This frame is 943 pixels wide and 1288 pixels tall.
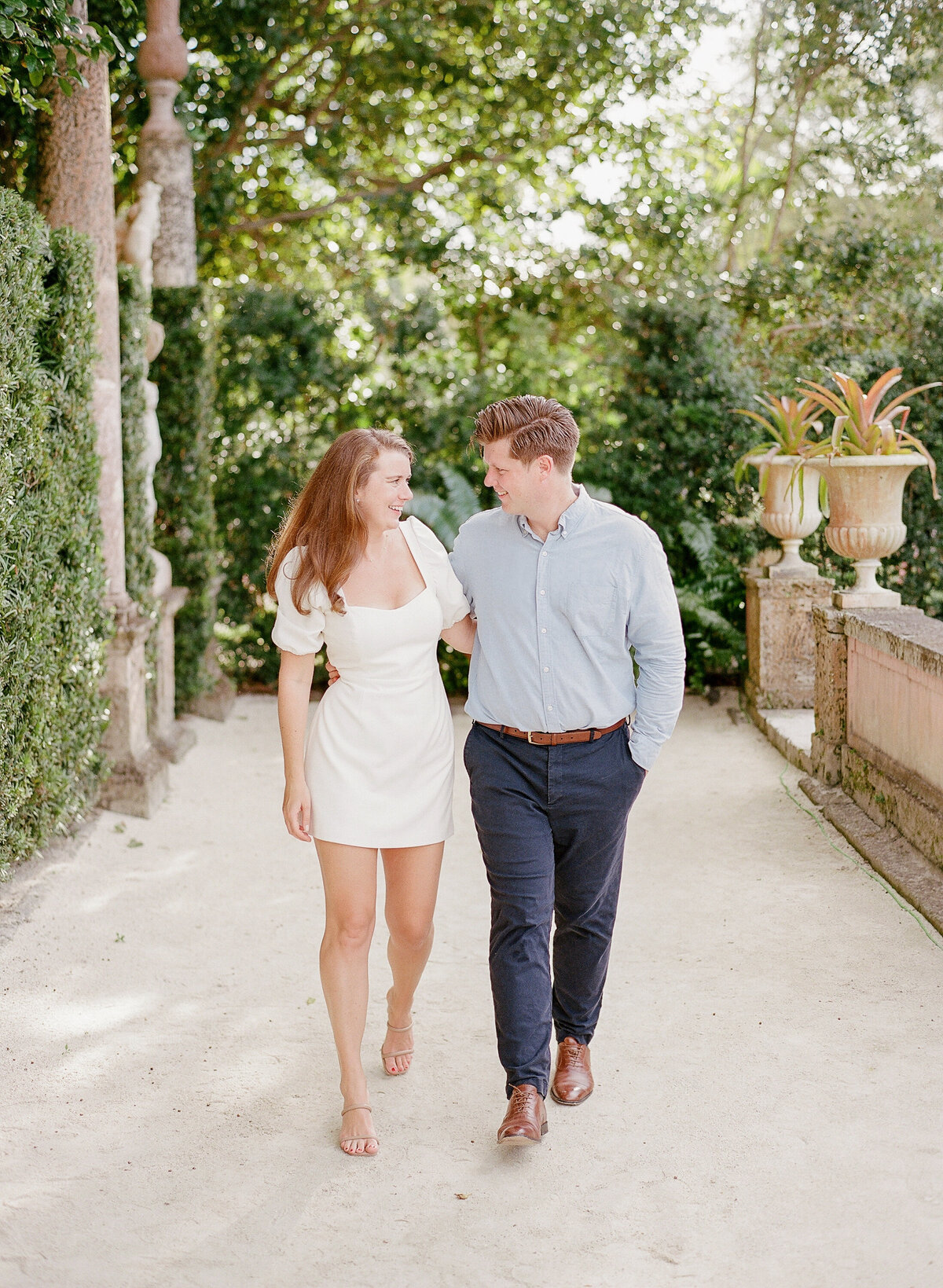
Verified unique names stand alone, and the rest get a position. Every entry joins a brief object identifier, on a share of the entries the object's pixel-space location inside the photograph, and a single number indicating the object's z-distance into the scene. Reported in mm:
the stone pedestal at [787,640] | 8219
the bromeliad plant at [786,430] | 8023
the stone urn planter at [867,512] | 6422
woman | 2949
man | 2945
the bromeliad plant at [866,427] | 6496
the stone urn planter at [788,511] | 8305
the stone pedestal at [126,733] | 6160
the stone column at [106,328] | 6141
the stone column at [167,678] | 7340
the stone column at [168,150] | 7980
